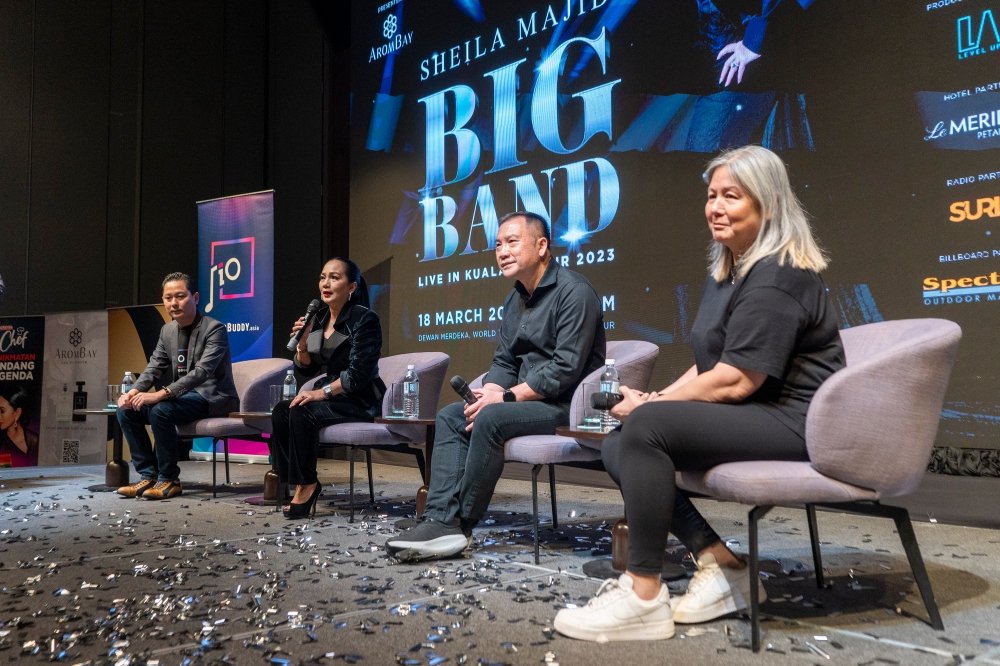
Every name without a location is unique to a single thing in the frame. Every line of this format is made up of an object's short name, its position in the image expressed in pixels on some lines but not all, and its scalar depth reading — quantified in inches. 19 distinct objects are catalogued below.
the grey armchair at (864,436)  71.2
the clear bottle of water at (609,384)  104.7
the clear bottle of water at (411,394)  147.1
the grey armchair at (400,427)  143.0
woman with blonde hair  73.7
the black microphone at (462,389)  109.0
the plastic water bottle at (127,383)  200.2
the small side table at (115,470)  199.6
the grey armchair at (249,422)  179.8
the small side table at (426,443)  128.3
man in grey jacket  182.2
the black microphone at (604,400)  87.8
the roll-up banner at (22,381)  258.7
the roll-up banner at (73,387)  257.0
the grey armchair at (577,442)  106.0
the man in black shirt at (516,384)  109.1
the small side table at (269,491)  170.6
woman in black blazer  149.4
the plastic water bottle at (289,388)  168.4
